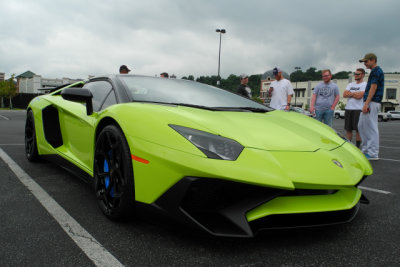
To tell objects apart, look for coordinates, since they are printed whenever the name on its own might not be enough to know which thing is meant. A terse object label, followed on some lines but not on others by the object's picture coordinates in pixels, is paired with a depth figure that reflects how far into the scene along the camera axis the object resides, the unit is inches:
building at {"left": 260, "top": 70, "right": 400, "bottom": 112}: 2167.8
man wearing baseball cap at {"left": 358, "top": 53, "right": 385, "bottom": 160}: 188.5
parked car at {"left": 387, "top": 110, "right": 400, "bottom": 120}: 1569.6
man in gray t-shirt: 225.8
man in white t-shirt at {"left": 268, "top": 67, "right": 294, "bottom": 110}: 228.8
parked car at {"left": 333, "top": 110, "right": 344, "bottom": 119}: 1637.2
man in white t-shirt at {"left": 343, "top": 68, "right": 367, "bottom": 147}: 219.8
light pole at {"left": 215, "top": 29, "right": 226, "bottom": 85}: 1186.5
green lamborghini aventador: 60.6
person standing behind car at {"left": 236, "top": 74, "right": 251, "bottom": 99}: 245.9
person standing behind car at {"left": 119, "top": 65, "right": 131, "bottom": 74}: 233.9
